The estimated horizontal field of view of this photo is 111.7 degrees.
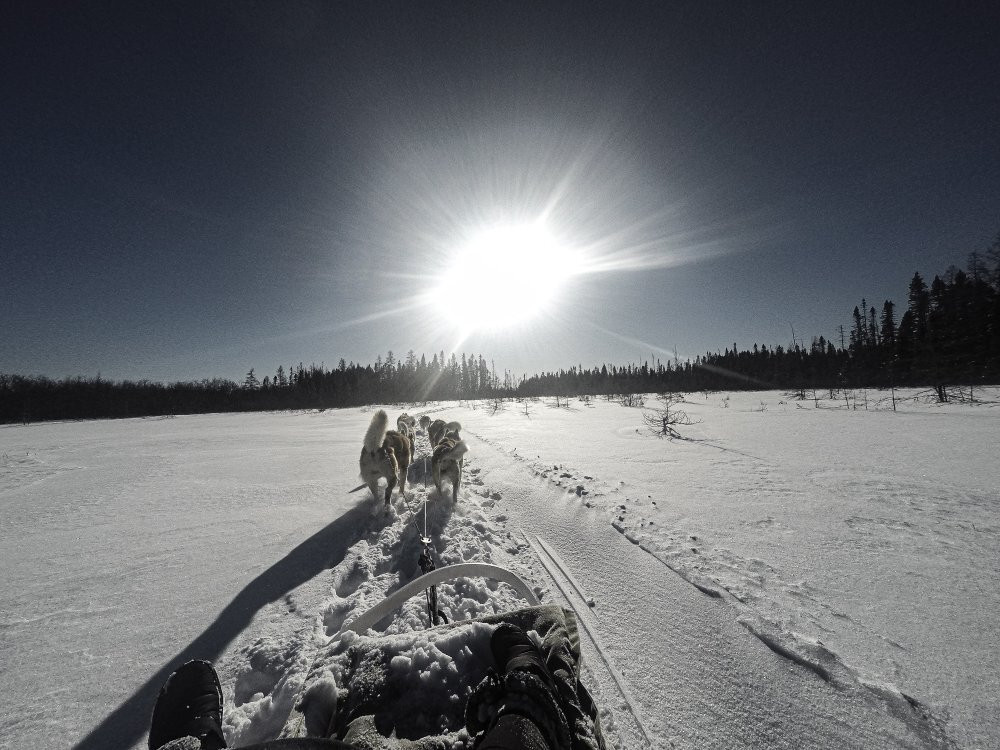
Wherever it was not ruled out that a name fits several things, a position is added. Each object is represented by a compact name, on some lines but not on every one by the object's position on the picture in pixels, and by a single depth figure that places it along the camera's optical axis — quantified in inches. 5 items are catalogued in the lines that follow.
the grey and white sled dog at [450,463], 234.7
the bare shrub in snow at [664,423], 470.2
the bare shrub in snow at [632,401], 1064.4
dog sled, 52.0
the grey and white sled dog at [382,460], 231.0
